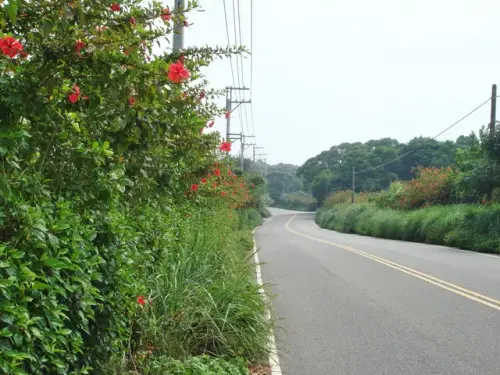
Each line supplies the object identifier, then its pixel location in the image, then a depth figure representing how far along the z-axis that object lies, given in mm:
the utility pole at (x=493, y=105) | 23414
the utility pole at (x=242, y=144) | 44881
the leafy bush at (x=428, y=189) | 32281
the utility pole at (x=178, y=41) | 8347
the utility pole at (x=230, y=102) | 38538
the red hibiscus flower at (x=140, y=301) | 4461
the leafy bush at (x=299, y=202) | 126656
